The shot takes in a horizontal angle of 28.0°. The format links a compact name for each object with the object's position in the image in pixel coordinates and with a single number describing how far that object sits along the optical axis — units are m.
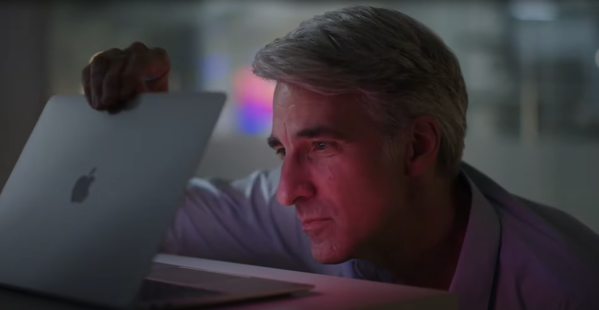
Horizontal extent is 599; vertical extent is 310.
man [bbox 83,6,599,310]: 1.27
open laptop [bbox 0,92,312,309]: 1.02
